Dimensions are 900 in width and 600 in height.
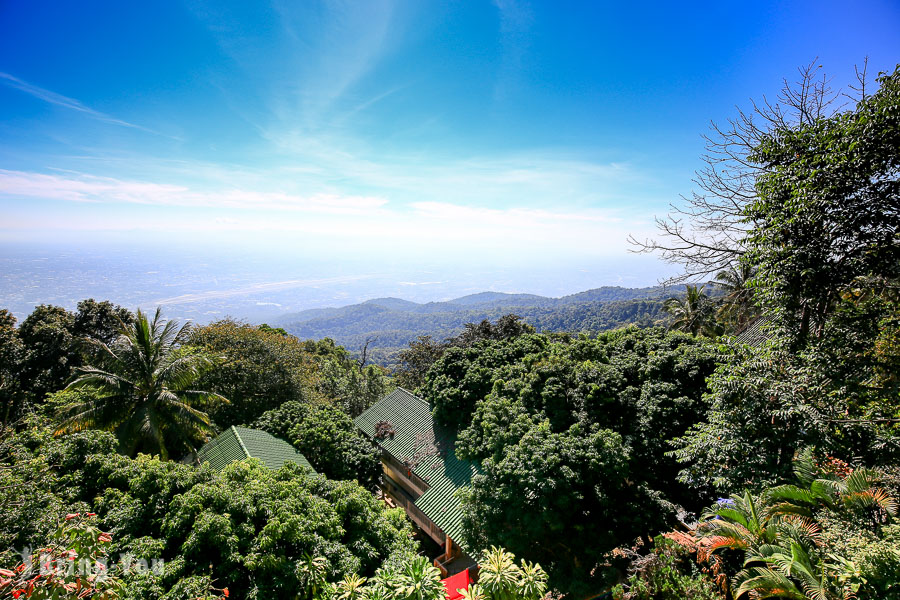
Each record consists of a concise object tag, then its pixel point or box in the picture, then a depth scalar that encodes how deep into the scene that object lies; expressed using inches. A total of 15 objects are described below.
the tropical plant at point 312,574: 273.6
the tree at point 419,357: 1139.3
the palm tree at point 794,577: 198.2
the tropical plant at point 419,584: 202.7
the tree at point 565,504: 369.7
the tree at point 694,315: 1003.3
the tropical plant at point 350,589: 216.2
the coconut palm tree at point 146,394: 504.1
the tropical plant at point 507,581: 196.9
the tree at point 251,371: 753.0
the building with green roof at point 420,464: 519.5
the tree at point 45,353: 757.9
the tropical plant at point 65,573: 129.3
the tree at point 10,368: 709.9
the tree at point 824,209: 218.5
